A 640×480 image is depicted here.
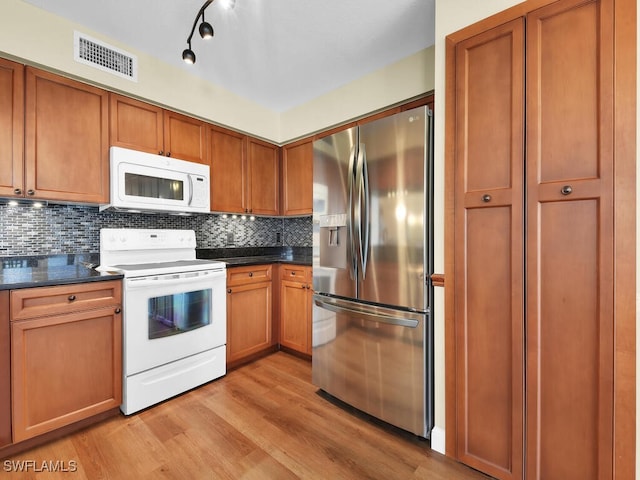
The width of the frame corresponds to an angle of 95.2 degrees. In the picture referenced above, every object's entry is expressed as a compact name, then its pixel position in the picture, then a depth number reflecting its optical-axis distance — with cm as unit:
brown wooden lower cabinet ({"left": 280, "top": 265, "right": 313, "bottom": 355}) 275
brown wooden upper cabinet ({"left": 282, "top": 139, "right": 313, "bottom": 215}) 307
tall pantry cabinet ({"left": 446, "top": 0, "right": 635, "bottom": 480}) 116
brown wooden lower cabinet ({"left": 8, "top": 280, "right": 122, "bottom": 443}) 156
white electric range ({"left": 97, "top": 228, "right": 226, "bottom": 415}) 193
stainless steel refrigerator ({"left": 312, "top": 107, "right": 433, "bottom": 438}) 167
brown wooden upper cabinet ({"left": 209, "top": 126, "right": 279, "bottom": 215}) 278
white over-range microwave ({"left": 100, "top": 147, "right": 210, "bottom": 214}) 210
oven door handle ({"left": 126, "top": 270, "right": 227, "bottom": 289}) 192
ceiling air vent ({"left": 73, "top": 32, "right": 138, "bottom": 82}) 197
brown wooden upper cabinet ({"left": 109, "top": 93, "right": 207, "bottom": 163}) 217
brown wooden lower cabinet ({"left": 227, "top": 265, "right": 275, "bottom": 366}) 260
